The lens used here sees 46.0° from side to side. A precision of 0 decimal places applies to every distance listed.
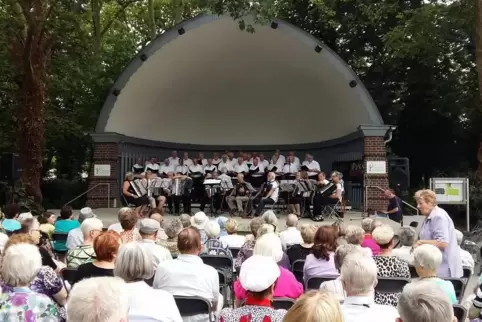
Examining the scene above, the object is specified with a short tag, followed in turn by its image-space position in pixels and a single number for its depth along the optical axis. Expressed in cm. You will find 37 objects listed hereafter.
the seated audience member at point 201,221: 664
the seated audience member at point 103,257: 400
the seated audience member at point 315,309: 198
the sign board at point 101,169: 1558
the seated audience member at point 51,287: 344
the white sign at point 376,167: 1495
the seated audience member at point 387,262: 403
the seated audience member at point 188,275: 409
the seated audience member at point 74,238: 619
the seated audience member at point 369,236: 529
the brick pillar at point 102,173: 1559
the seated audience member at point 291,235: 653
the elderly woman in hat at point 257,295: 308
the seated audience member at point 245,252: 545
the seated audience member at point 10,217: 644
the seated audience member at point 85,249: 499
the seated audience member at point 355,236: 493
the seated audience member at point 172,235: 559
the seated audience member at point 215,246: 578
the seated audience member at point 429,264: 379
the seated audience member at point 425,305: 219
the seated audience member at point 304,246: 549
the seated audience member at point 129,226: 555
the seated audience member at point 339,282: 389
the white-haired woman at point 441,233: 516
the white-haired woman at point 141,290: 321
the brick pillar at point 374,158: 1494
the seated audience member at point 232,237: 654
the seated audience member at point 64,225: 692
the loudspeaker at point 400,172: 1408
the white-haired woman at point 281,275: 423
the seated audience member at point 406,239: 560
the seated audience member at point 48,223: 718
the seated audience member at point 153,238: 482
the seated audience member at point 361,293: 296
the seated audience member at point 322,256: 475
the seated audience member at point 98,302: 225
